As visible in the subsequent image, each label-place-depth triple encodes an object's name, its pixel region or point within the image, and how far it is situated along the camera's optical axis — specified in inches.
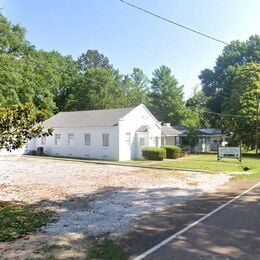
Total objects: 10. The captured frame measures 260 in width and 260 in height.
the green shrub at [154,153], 921.0
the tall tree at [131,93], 1782.5
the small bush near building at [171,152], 1010.1
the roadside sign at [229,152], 891.3
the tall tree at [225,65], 1580.3
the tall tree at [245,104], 1176.0
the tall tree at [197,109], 1894.7
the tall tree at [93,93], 1619.9
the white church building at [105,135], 935.0
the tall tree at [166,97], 1911.3
